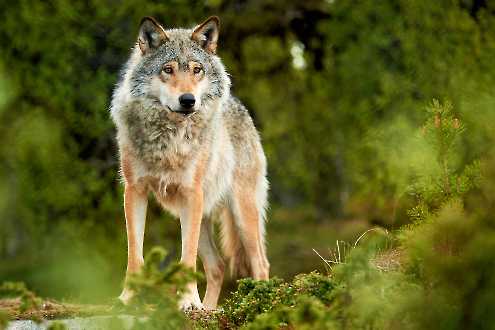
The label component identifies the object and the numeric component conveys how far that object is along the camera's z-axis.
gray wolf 12.01
